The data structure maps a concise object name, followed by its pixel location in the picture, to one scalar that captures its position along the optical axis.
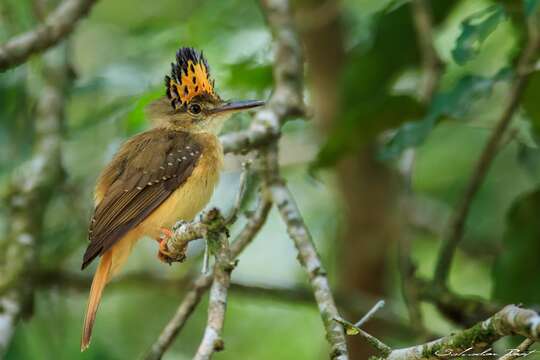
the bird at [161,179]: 8.16
